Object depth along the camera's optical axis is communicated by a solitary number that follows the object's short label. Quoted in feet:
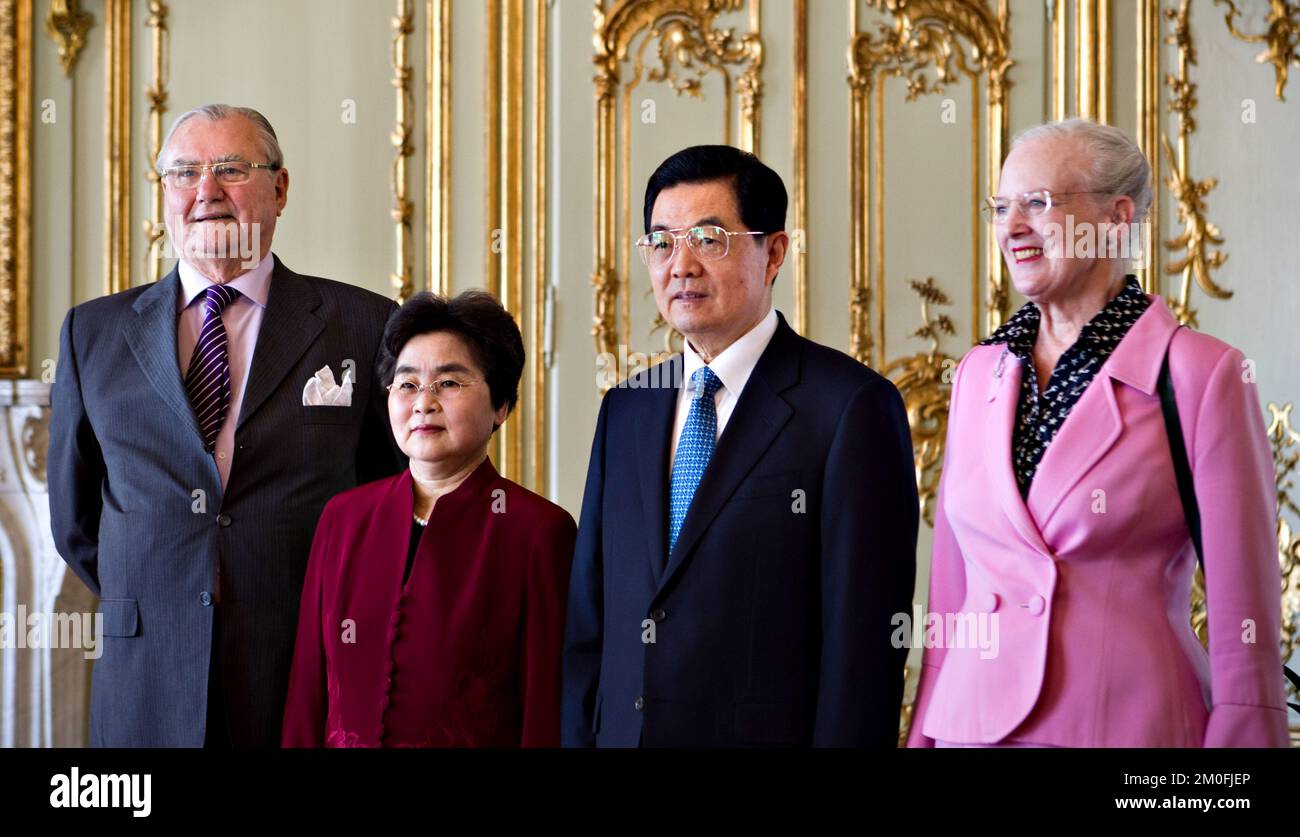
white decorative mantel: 13.94
